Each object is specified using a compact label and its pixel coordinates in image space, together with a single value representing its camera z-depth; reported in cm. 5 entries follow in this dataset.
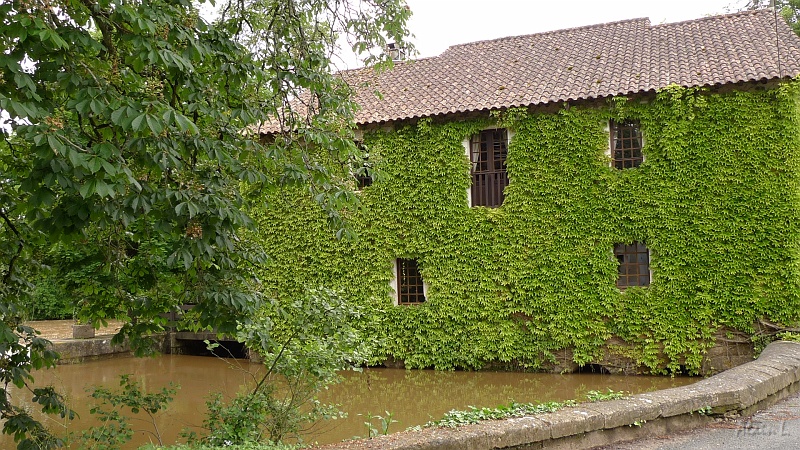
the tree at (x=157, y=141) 338
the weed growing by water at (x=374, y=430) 552
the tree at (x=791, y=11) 1991
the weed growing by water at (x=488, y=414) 490
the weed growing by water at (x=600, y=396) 573
